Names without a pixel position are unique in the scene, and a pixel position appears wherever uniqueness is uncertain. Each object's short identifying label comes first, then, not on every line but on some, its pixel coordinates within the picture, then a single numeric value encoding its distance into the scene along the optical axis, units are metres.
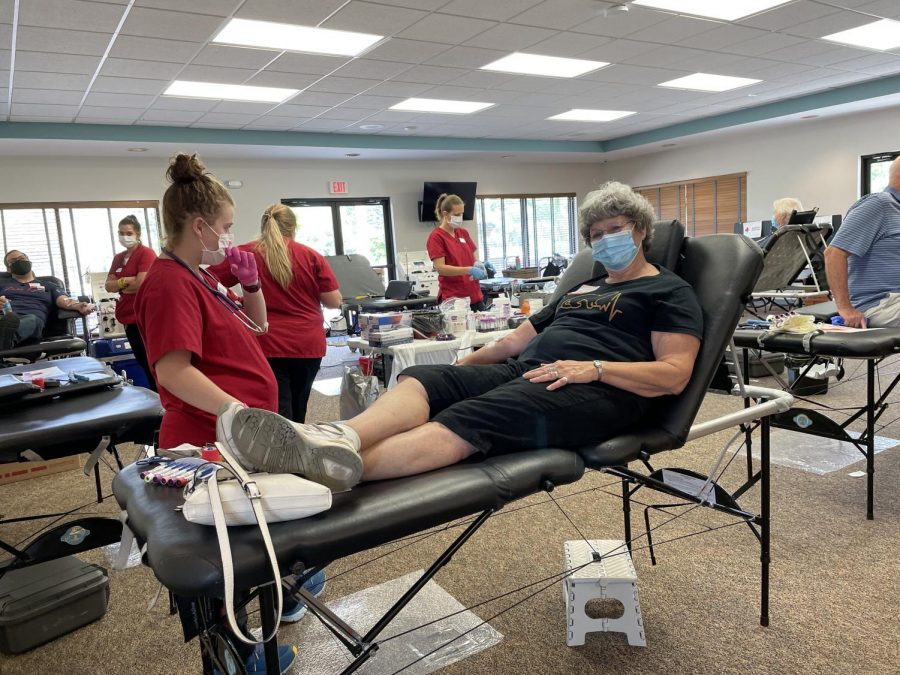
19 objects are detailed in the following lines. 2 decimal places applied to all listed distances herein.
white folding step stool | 1.65
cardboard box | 2.99
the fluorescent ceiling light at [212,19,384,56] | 4.16
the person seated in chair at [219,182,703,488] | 1.13
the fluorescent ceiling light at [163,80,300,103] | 5.36
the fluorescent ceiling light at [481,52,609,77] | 5.30
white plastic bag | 3.38
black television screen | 9.93
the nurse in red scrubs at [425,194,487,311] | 4.04
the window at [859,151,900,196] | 8.04
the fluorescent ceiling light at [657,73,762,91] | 6.34
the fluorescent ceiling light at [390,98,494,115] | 6.54
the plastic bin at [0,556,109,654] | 1.77
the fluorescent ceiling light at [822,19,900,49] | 5.03
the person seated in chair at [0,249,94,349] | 4.52
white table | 3.14
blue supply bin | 5.19
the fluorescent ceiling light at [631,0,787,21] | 4.30
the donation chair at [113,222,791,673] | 0.94
